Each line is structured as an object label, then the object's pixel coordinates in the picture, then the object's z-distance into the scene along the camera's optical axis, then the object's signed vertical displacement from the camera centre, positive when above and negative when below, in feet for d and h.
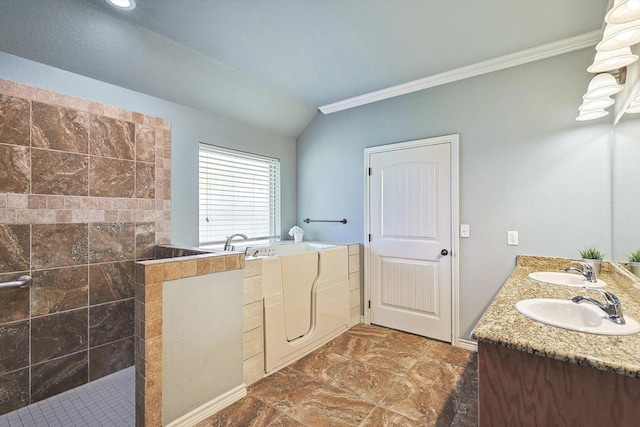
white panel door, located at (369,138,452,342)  9.48 -0.80
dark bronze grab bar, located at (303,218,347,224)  11.65 -0.22
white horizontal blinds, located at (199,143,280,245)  10.08 +0.75
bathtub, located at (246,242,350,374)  7.71 -2.52
